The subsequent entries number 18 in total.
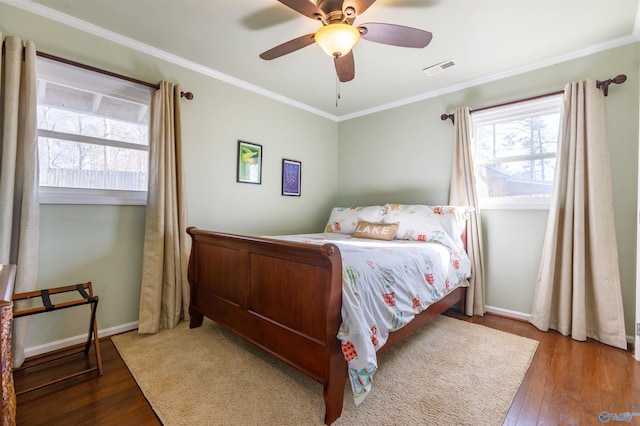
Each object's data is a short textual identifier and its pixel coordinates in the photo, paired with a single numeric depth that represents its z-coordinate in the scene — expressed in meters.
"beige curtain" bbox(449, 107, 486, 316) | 2.81
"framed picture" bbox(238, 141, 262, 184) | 3.11
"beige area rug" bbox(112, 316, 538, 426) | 1.43
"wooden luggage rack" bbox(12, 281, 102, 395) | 1.53
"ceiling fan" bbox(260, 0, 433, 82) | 1.55
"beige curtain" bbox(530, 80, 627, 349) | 2.21
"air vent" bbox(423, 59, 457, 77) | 2.63
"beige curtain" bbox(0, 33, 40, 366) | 1.77
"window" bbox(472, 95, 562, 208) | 2.63
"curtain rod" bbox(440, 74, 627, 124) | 2.18
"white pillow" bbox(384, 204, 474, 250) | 2.71
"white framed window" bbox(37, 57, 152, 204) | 2.05
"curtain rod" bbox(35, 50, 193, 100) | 1.96
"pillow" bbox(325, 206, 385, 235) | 3.23
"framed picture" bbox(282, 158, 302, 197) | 3.56
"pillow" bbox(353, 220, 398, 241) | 2.87
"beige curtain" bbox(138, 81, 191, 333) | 2.32
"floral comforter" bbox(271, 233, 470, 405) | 1.39
